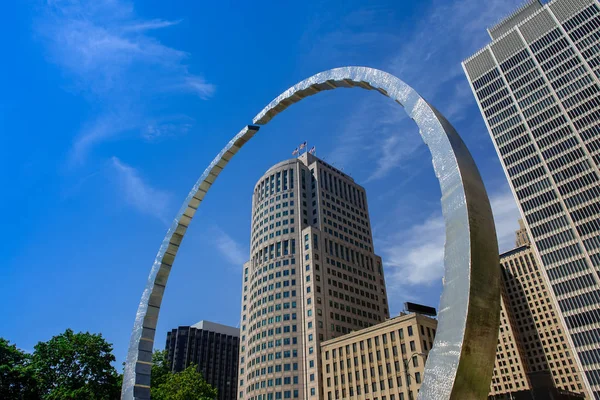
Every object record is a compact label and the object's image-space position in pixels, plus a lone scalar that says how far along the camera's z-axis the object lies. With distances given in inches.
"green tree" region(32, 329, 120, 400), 1550.2
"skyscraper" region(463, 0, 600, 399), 3275.1
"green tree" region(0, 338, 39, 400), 1560.0
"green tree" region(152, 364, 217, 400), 2174.1
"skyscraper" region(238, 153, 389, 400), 3351.4
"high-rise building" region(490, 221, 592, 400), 5275.6
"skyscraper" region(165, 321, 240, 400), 6235.2
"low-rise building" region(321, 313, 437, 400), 2664.9
